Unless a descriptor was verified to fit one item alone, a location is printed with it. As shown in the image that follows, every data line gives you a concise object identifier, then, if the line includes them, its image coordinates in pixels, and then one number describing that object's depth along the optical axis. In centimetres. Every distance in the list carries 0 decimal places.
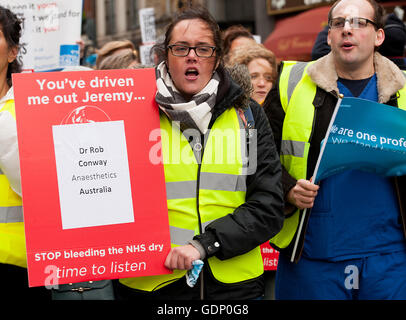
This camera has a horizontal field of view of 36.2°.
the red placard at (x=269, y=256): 421
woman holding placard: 272
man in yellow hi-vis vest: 312
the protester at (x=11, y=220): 264
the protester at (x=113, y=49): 606
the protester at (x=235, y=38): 579
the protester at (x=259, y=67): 493
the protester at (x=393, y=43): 474
